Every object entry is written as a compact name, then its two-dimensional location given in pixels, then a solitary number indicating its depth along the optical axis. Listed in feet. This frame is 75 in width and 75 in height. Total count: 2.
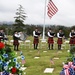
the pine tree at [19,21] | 94.93
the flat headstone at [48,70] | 16.26
